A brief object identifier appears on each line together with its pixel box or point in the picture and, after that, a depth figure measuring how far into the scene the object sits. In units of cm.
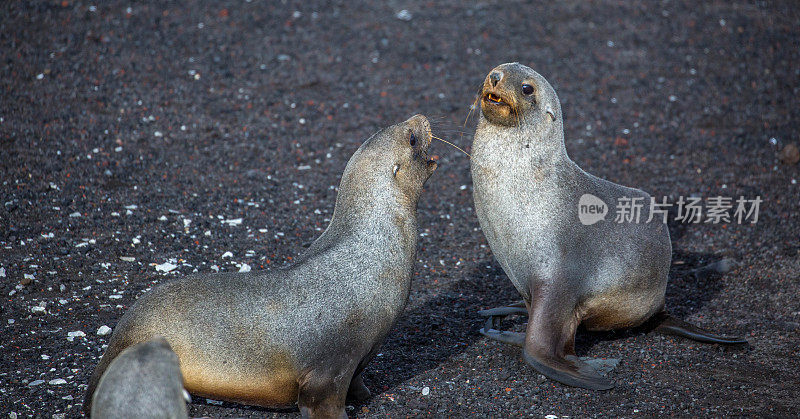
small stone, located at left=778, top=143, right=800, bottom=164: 1739
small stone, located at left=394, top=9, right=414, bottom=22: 2291
